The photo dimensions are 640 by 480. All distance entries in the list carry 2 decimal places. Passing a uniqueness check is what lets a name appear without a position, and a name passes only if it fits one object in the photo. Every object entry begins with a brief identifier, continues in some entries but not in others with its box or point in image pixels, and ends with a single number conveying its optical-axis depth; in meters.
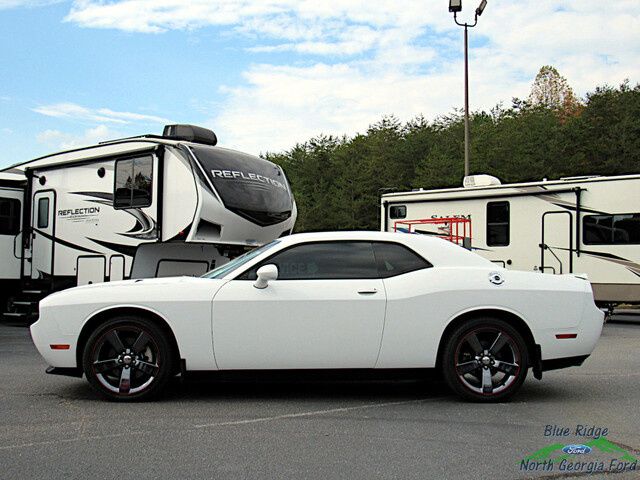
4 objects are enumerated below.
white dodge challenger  6.51
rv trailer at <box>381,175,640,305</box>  14.84
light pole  21.14
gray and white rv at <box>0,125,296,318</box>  12.09
